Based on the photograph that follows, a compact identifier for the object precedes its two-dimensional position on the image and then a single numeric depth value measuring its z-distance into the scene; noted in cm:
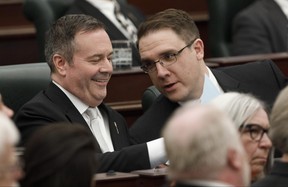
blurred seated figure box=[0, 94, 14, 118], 587
